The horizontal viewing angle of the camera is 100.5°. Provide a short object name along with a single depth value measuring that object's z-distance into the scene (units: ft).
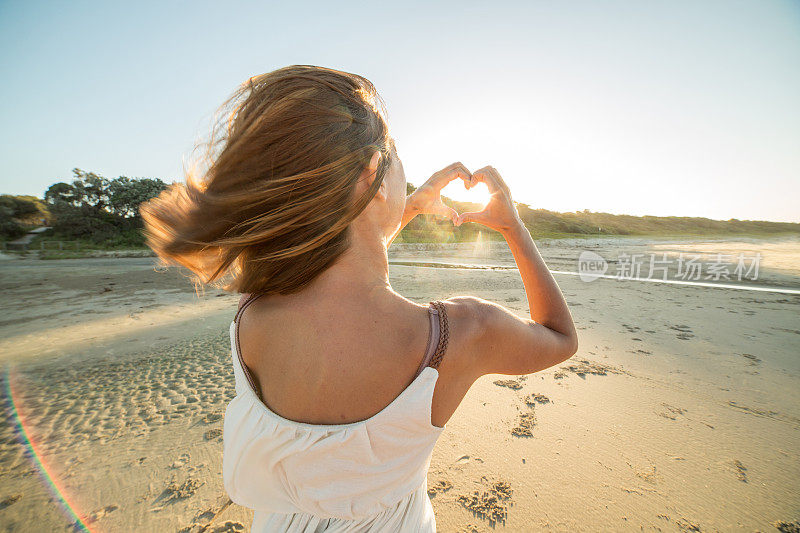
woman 2.43
